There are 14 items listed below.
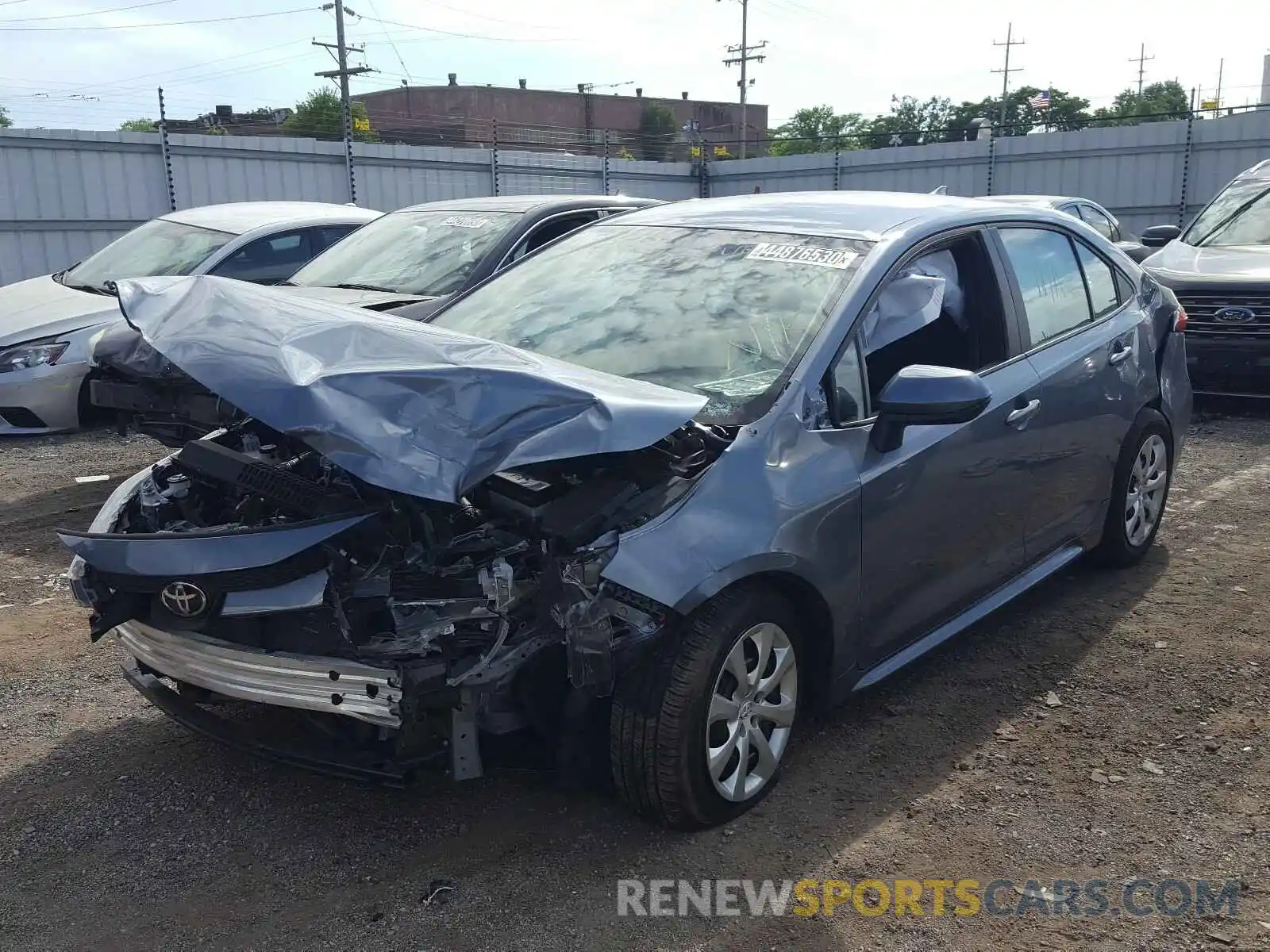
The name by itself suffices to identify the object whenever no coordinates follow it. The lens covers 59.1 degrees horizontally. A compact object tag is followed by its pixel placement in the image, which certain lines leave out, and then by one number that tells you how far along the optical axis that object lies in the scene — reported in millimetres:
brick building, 80625
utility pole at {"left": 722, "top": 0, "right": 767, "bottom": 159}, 59000
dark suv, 8461
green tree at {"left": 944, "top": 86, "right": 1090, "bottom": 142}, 71688
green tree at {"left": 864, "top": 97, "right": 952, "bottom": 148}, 81912
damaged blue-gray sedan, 2764
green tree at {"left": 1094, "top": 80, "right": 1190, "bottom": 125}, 66012
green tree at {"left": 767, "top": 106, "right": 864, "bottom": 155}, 92962
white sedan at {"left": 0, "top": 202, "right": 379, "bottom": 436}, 7254
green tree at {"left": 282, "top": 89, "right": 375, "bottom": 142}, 30495
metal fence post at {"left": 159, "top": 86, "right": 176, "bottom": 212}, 14820
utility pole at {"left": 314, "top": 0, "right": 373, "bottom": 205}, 42781
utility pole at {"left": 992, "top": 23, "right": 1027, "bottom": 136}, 73125
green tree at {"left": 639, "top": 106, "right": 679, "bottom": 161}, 81938
